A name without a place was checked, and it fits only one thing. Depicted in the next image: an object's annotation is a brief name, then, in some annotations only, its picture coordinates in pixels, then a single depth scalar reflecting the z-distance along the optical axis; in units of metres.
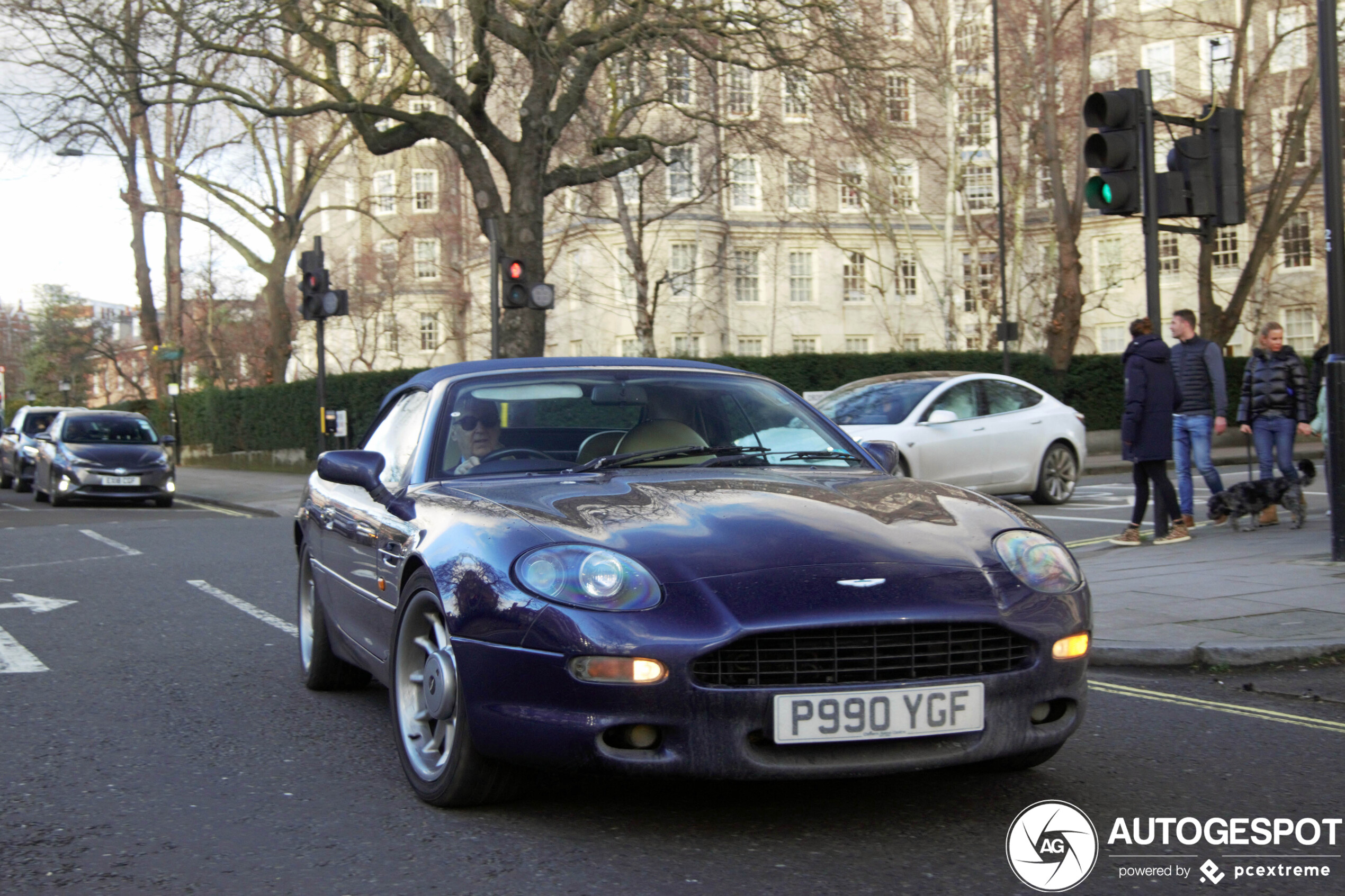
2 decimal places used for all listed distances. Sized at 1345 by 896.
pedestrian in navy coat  11.01
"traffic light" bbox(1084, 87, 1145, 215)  10.05
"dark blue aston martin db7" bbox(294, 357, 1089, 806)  3.60
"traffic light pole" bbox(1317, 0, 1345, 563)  9.27
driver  5.00
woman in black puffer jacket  12.43
